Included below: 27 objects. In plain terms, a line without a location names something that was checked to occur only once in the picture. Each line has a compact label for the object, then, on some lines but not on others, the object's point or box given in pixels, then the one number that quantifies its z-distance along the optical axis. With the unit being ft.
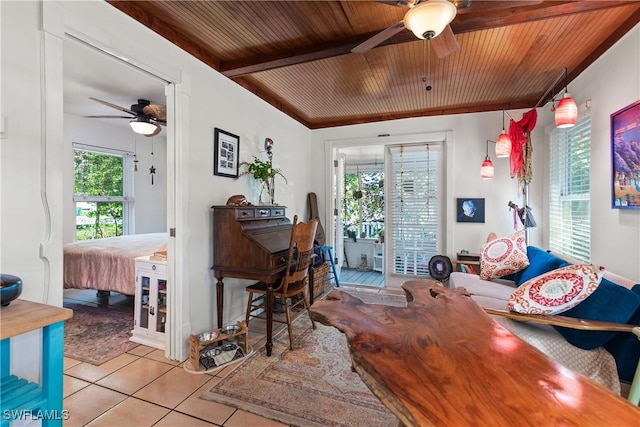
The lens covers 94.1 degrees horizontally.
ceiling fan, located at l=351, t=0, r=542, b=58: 4.88
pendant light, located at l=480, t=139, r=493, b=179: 12.03
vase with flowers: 10.57
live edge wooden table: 2.35
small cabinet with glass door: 8.71
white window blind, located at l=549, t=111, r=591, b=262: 9.09
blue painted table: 3.59
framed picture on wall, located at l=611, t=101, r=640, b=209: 6.60
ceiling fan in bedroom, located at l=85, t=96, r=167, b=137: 11.84
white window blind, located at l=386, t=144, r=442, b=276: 14.29
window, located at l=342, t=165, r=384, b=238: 20.65
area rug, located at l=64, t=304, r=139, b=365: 8.24
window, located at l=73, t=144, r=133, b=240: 15.49
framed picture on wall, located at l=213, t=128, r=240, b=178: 9.15
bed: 10.40
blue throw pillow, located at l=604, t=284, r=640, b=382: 5.15
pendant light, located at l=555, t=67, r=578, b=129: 7.56
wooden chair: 8.52
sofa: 5.25
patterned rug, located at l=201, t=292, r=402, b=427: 5.84
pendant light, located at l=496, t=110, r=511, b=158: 10.80
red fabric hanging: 11.13
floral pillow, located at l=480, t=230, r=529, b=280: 9.61
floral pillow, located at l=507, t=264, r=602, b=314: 5.47
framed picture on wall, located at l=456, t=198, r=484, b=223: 13.26
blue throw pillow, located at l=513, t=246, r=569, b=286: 7.81
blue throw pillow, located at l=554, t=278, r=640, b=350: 5.31
